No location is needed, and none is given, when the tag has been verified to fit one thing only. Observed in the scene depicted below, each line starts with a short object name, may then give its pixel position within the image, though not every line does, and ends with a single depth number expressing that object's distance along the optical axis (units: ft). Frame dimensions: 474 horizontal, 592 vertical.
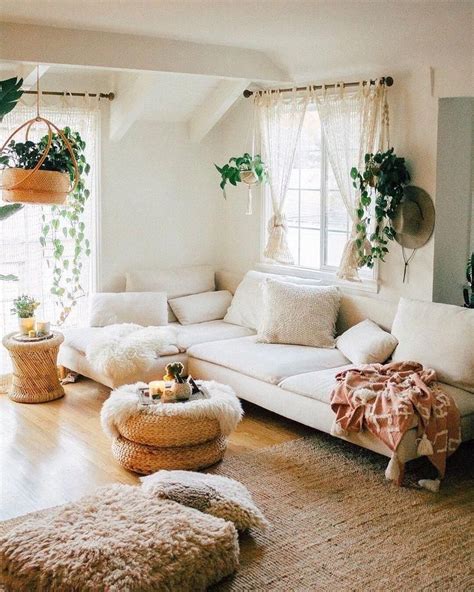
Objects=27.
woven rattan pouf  14.21
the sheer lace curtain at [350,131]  17.87
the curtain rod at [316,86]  17.60
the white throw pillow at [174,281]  21.47
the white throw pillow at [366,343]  16.75
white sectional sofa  15.15
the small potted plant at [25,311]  19.27
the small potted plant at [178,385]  14.88
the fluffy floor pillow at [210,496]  11.92
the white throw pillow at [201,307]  21.50
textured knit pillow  18.74
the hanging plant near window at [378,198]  17.21
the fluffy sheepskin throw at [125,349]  17.87
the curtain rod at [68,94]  19.66
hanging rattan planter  14.80
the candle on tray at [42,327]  19.26
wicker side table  18.67
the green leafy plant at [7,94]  15.16
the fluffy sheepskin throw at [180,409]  14.30
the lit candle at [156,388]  15.05
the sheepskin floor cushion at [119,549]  9.79
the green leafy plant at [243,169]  21.01
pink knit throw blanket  13.80
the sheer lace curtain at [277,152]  20.52
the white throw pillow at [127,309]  20.43
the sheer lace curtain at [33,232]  19.77
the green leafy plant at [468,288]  17.25
